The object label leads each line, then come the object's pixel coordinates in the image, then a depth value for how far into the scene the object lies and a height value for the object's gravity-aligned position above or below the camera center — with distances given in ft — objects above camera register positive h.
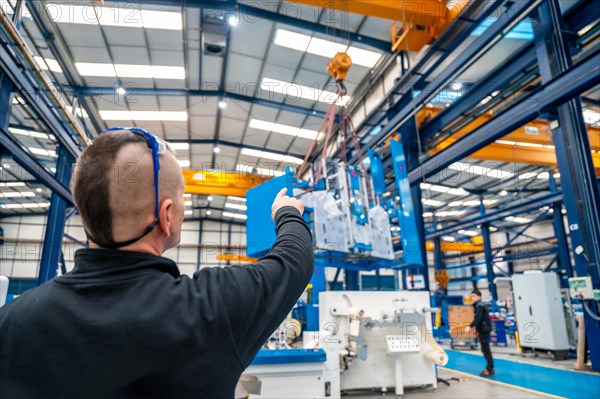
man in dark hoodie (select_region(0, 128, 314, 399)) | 1.98 -0.02
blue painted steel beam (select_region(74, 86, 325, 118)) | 34.47 +19.02
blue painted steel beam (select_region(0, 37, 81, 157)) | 18.63 +11.67
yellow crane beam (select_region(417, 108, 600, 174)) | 28.96 +11.90
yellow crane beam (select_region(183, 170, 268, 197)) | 41.27 +12.62
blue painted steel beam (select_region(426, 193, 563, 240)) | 38.11 +9.43
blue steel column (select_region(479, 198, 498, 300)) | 43.39 +4.90
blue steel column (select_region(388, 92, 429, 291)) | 27.30 +11.18
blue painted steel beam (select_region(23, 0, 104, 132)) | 25.89 +19.16
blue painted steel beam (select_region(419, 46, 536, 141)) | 22.61 +13.23
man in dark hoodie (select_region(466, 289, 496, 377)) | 20.22 -1.61
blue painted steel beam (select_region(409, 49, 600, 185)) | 14.99 +8.34
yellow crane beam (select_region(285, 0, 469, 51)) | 20.29 +15.28
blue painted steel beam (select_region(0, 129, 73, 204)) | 19.36 +7.98
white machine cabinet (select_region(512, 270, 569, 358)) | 25.85 -1.01
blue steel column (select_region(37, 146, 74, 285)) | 26.48 +5.74
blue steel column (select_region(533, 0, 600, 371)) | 18.12 +6.47
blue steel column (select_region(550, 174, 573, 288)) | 30.80 +4.49
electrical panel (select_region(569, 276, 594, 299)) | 17.74 +0.42
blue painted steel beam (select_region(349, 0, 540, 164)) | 16.84 +11.87
